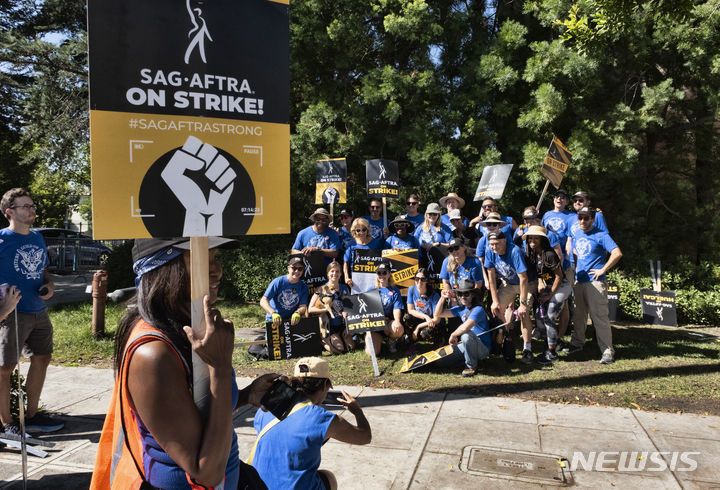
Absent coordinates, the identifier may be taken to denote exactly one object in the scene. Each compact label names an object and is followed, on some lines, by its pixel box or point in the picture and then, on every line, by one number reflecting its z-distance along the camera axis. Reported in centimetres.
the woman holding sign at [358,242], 816
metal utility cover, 384
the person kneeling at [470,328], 647
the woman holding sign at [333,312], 767
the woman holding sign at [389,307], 743
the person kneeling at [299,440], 263
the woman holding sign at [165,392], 149
